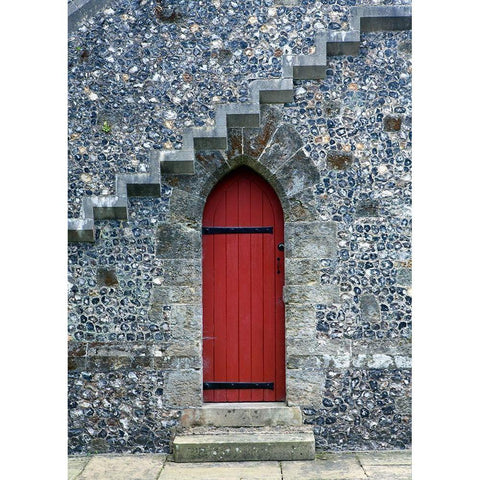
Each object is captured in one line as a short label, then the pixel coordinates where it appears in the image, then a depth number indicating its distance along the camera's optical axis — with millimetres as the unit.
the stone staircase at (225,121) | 5672
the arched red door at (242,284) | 5969
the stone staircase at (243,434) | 5355
